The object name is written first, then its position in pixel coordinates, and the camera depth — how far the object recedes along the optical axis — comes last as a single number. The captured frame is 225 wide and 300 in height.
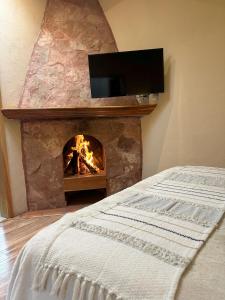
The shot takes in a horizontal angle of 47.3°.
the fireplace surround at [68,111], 2.87
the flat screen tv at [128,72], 2.80
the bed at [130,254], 0.65
